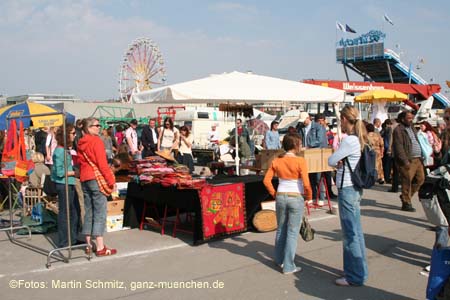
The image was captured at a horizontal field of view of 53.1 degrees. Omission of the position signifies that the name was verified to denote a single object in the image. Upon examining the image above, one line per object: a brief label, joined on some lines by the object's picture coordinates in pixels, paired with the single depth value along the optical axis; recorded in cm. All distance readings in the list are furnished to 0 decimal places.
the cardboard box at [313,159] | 804
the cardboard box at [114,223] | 720
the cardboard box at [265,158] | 854
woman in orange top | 493
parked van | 2189
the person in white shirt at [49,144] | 1023
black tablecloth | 624
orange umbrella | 1412
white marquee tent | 739
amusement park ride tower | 5094
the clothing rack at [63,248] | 553
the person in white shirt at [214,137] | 1873
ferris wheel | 3938
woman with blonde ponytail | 451
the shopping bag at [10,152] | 658
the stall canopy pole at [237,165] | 893
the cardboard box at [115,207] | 731
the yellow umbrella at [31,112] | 614
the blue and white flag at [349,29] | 5369
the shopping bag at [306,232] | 531
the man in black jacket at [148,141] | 1170
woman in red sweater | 560
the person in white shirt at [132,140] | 1289
